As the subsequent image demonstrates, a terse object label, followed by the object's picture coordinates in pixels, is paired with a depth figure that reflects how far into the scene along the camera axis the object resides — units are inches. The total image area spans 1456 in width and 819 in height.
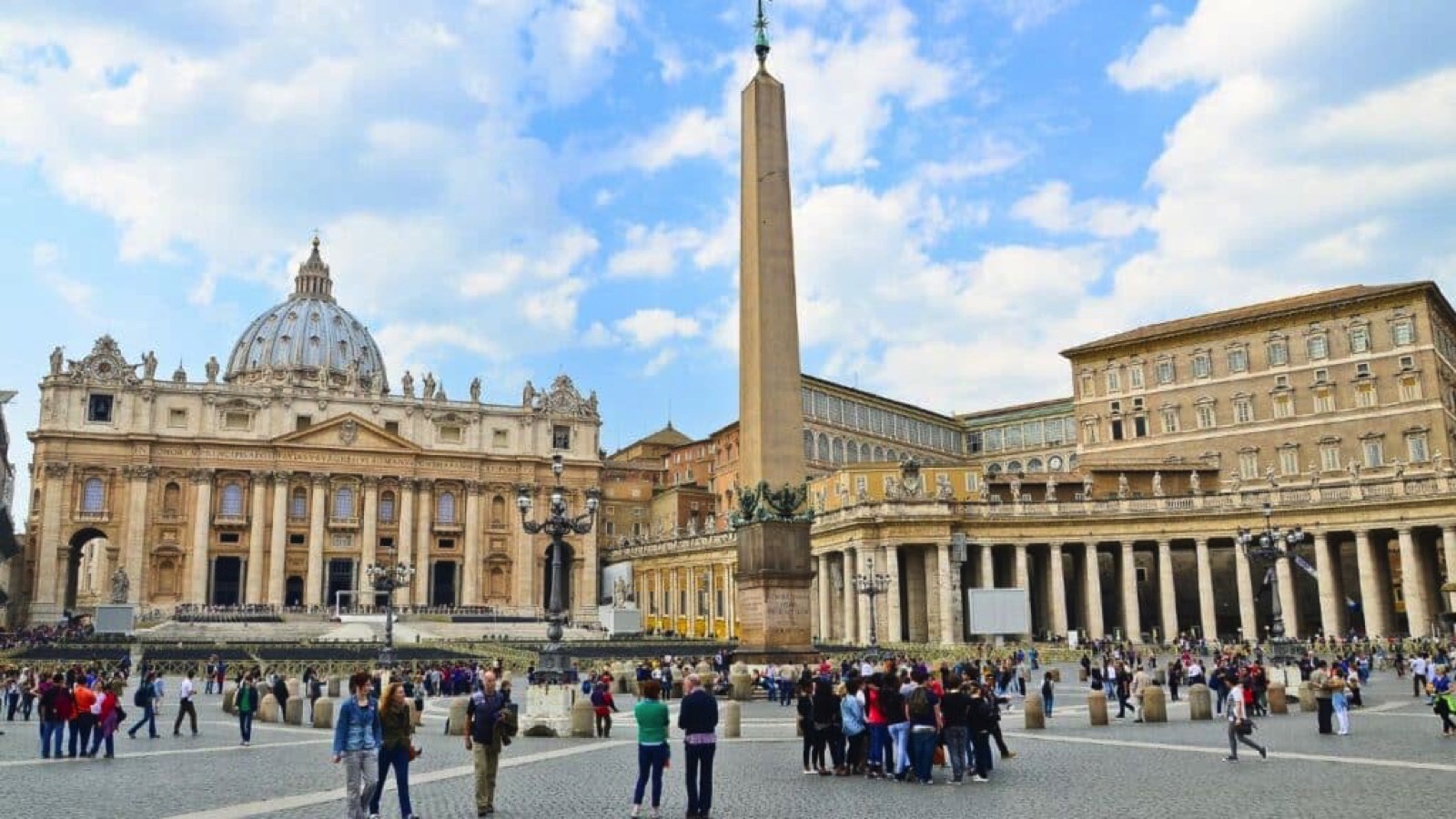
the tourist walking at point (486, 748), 394.3
